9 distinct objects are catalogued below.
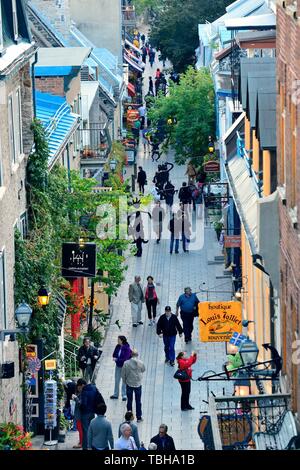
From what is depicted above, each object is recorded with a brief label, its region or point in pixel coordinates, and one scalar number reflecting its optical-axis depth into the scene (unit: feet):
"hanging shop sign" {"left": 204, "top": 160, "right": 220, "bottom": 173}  177.17
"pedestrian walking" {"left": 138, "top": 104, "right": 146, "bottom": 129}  255.78
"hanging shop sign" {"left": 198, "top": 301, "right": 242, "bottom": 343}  105.58
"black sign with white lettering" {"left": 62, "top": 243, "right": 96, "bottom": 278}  110.63
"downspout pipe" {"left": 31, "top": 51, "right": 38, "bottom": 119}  102.52
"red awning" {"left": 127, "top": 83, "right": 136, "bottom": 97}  267.88
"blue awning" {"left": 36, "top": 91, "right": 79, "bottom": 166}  122.72
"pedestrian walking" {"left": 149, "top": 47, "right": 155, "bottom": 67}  341.82
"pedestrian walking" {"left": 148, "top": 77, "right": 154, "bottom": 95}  289.74
